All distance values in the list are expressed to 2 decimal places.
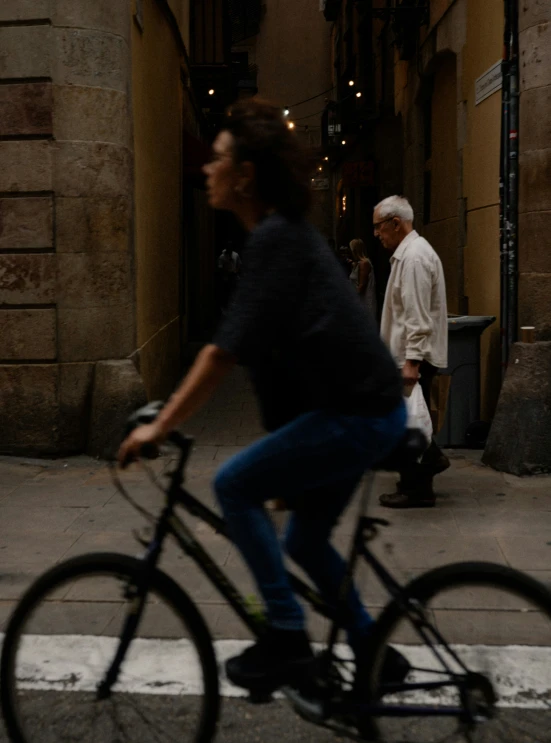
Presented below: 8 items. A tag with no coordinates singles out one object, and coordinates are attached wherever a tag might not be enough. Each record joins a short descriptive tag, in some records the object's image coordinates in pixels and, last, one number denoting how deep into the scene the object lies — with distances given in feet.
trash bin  26.11
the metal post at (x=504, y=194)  24.00
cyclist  8.56
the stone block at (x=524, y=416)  22.50
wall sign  26.76
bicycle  8.87
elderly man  18.95
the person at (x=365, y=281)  39.14
